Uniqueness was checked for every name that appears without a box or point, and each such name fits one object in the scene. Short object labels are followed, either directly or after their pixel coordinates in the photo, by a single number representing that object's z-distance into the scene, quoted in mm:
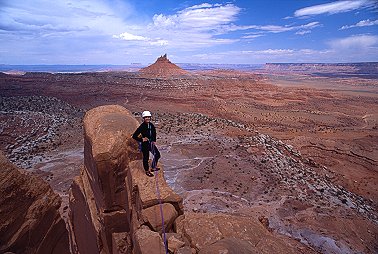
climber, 7957
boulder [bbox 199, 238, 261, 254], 5309
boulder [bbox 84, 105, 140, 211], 8516
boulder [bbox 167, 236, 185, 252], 5801
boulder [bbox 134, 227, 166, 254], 5723
